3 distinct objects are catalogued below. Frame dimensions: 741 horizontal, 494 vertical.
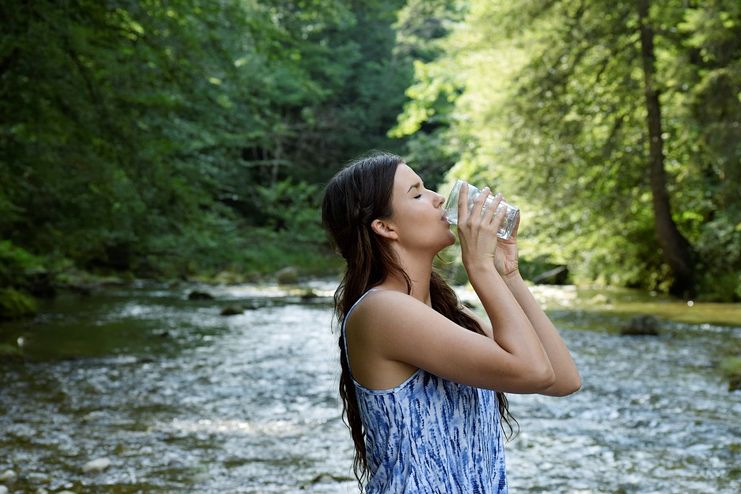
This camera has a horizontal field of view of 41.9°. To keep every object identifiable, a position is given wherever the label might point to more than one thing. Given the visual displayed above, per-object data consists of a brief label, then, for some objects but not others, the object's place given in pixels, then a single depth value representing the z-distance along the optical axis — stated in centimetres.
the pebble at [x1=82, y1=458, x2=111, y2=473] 550
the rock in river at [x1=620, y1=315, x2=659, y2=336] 1194
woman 214
